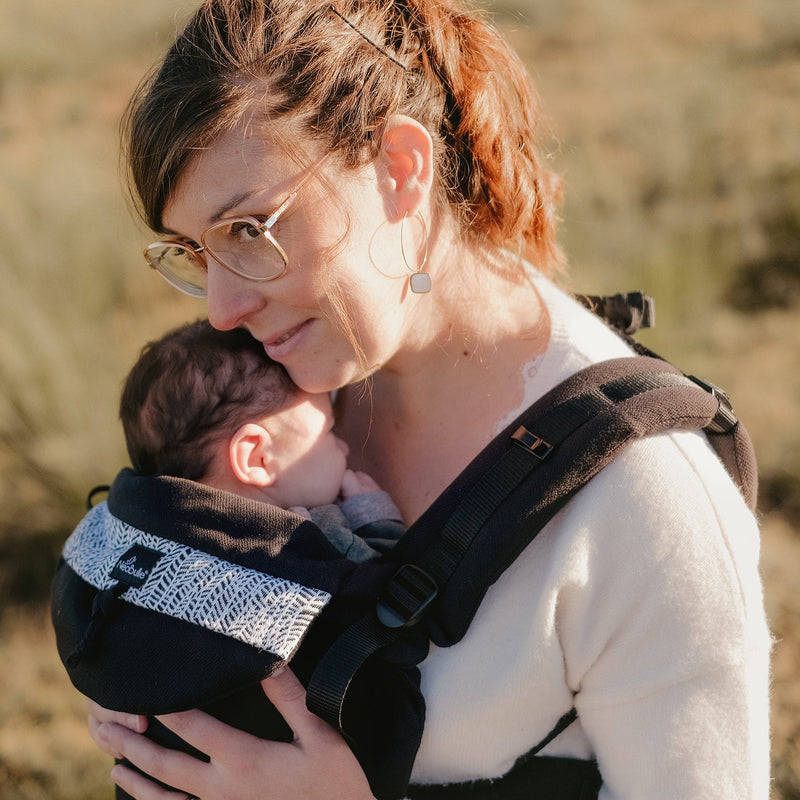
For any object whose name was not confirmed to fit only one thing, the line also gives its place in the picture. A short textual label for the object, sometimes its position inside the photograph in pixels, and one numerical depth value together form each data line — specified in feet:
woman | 4.67
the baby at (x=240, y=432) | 5.15
